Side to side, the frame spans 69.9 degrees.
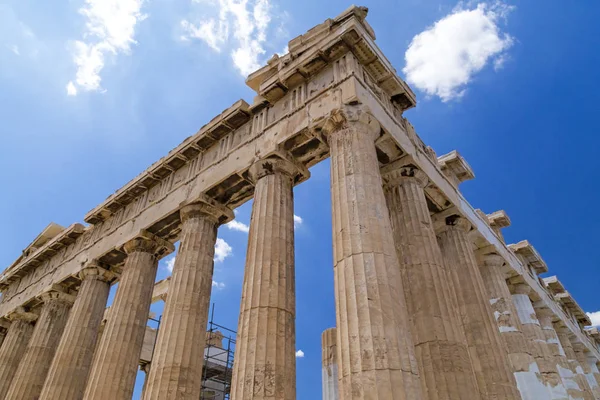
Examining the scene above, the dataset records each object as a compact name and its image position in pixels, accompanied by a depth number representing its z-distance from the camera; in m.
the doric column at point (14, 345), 23.48
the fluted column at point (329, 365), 20.94
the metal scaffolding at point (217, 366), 31.41
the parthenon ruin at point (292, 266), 10.64
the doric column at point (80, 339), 17.83
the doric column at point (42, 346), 20.89
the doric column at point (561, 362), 23.69
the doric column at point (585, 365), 31.18
